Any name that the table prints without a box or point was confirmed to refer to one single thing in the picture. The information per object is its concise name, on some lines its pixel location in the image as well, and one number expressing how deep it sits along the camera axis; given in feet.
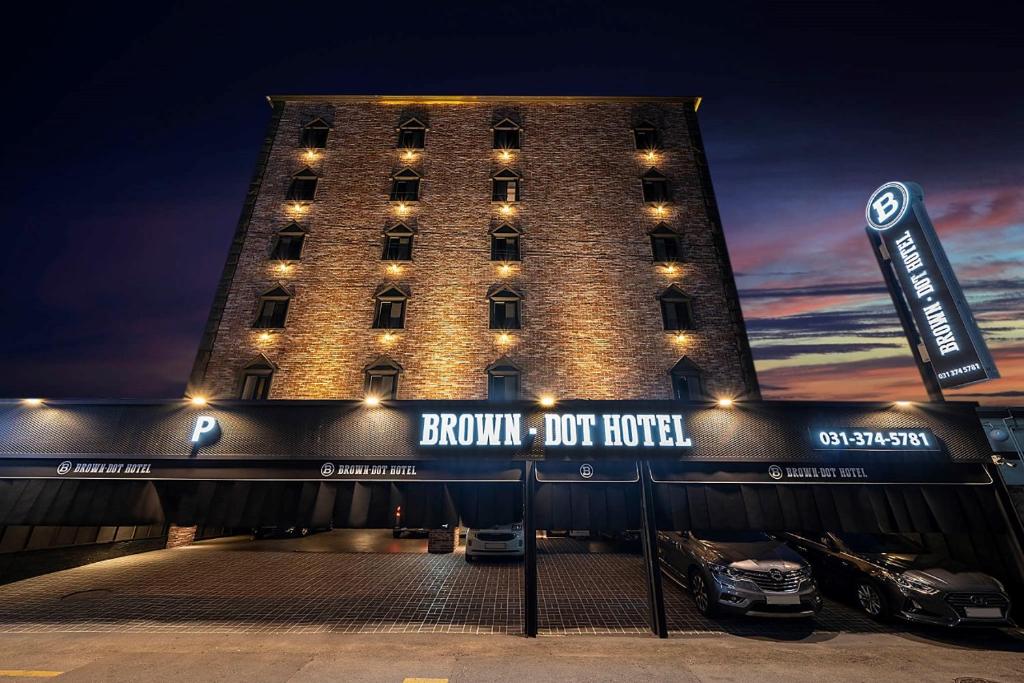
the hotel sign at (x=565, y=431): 33.63
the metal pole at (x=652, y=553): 28.37
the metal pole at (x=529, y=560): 27.94
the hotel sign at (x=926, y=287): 32.19
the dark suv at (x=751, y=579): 28.32
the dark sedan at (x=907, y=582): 26.84
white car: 45.50
